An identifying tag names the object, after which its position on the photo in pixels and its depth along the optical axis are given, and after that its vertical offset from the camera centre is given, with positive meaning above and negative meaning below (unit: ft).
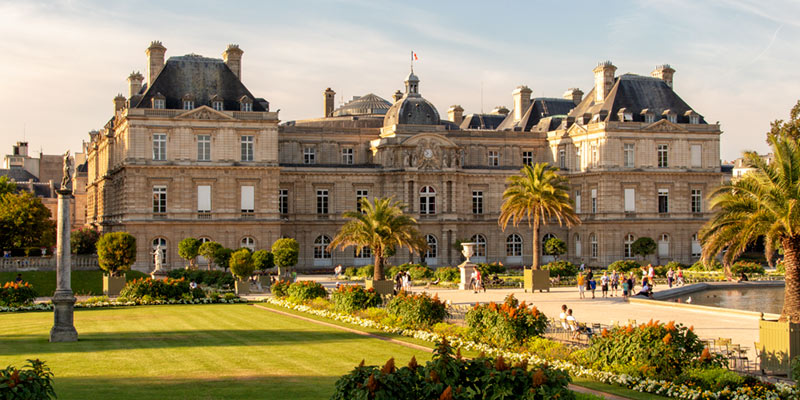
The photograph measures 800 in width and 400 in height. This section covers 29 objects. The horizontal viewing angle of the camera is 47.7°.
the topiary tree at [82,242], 233.76 -0.25
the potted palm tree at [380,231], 186.39 +1.67
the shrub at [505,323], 91.97 -8.80
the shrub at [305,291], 141.18 -8.05
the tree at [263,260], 186.50 -4.15
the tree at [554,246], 241.14 -2.27
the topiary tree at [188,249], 210.79 -2.00
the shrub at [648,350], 74.84 -9.59
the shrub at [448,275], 199.20 -8.01
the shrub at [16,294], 141.79 -8.32
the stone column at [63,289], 99.19 -5.30
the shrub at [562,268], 200.64 -6.76
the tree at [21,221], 219.61 +5.13
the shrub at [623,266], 216.13 -6.79
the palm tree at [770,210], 100.58 +3.05
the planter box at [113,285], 168.25 -8.21
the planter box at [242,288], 173.17 -9.17
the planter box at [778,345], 79.00 -9.57
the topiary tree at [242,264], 175.01 -4.66
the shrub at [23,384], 51.08 -8.20
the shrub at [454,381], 53.93 -8.74
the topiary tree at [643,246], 250.98 -2.38
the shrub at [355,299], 124.16 -8.24
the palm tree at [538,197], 202.08 +9.32
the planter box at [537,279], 178.40 -8.10
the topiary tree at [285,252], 193.98 -2.66
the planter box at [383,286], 162.81 -8.45
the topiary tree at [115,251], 173.47 -1.94
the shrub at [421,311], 106.32 -8.59
